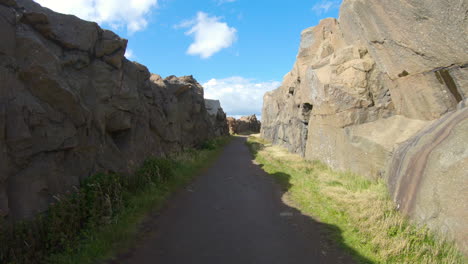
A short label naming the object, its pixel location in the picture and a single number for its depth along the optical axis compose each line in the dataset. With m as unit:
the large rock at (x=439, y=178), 5.82
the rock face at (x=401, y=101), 6.54
